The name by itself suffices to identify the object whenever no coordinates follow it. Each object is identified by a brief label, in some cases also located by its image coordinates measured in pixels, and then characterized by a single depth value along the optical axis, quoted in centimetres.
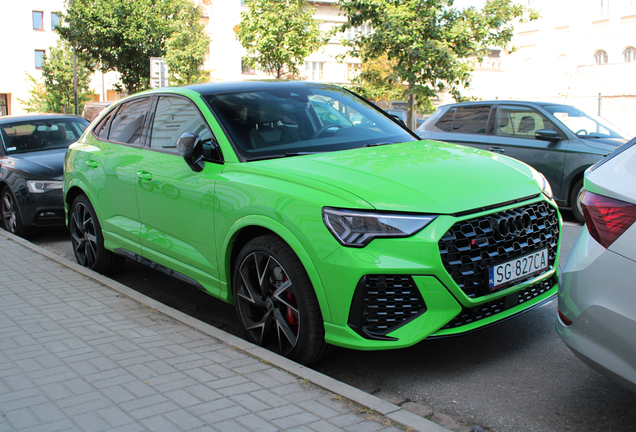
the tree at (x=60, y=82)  4506
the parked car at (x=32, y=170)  795
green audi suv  312
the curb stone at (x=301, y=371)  274
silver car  241
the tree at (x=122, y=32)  2625
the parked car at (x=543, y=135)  828
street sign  1532
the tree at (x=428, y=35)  1555
